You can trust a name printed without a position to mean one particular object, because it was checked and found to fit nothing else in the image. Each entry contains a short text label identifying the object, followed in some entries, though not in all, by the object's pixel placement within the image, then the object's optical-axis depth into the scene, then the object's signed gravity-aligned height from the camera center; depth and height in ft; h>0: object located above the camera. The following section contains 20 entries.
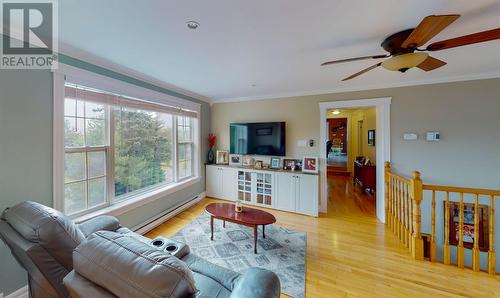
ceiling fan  4.16 +2.59
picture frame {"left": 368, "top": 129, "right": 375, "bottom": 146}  18.39 +1.09
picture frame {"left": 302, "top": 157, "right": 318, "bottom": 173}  12.41 -0.98
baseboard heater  9.39 -3.61
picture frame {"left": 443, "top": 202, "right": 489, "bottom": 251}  9.86 -3.83
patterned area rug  6.86 -4.15
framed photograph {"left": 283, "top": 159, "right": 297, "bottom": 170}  13.10 -0.99
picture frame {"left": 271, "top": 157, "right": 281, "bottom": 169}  13.61 -0.95
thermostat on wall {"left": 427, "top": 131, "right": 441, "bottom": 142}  10.13 +0.63
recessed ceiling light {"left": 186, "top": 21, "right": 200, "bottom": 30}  5.23 +3.33
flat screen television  13.35 +0.76
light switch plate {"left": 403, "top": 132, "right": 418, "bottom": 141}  10.50 +0.66
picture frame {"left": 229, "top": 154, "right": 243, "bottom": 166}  14.82 -0.80
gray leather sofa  2.25 -1.56
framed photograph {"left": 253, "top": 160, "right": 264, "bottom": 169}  13.83 -1.11
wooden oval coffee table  8.01 -2.85
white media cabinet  11.85 -2.51
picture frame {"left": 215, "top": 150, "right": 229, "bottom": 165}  15.16 -0.59
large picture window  7.20 +0.11
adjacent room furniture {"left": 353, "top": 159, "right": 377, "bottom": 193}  16.37 -2.36
